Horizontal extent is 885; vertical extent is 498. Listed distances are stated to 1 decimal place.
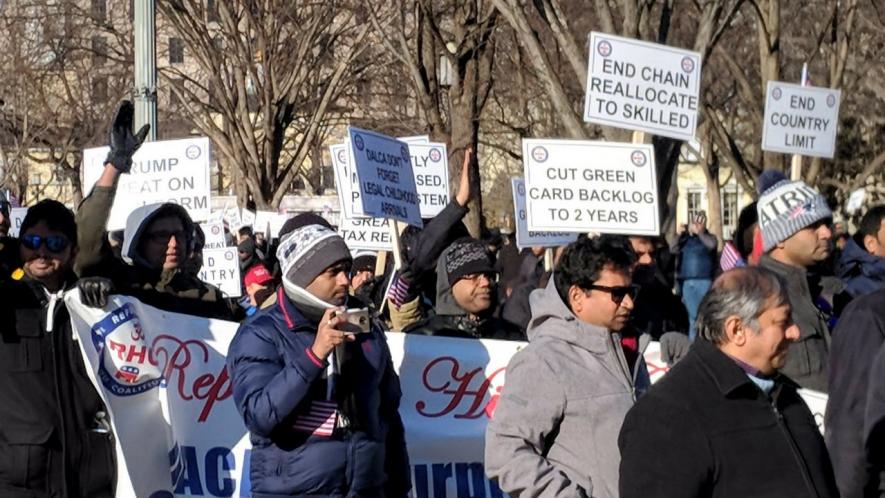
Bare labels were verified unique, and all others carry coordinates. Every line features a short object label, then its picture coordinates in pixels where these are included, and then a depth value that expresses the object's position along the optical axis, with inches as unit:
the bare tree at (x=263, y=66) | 1133.1
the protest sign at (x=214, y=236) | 614.9
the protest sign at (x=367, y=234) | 498.9
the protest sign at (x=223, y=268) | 569.0
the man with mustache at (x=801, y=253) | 270.2
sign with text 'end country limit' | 495.2
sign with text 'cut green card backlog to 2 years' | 375.9
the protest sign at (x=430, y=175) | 532.4
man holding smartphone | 214.1
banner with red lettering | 263.7
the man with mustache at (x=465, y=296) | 308.8
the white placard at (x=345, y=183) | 483.5
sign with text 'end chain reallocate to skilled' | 389.1
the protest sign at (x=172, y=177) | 468.8
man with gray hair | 167.8
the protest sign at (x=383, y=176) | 433.7
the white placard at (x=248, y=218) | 880.3
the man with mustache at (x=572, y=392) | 207.0
